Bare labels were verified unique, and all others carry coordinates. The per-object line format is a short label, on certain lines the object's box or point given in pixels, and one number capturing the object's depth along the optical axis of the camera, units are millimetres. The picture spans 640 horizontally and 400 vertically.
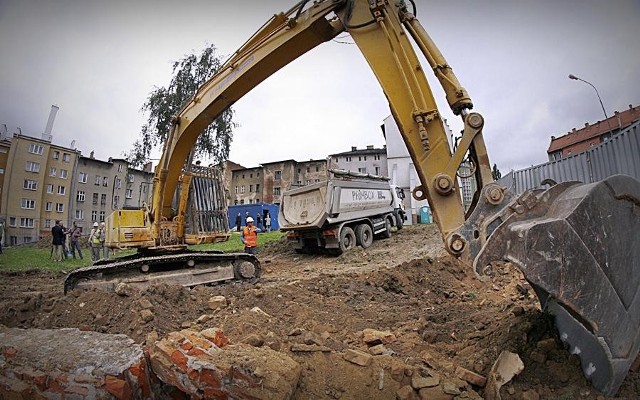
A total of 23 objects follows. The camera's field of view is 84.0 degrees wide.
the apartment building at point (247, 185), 53812
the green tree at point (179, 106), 22359
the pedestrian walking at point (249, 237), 11406
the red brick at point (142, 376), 2717
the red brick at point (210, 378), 2604
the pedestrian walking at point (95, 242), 12398
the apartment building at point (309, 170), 50719
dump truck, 11438
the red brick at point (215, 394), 2582
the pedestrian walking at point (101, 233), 11502
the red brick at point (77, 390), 2539
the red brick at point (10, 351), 2912
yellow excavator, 2244
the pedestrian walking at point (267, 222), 29408
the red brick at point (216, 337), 3146
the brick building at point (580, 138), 32287
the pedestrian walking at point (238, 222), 25862
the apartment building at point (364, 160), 48406
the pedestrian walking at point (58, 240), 9848
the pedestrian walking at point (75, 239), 13773
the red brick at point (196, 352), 2777
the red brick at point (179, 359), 2709
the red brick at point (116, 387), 2592
